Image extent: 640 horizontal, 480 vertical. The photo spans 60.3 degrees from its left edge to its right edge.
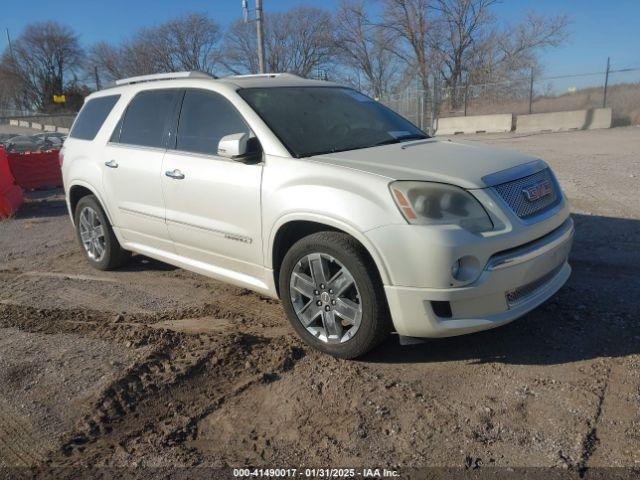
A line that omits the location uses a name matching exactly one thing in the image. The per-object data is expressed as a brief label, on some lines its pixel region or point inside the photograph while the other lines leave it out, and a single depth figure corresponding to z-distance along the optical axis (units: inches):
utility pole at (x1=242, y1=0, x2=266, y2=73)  704.8
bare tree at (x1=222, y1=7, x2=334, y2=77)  1996.8
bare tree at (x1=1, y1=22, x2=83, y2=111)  2532.0
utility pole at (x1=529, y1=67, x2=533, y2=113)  998.5
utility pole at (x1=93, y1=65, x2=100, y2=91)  2299.1
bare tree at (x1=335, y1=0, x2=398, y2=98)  1576.0
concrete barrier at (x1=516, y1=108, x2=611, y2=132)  875.4
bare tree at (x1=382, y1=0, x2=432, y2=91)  1446.9
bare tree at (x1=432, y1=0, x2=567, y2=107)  1462.8
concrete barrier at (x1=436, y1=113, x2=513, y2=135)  987.9
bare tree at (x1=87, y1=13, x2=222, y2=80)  2166.6
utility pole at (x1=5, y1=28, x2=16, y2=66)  2510.6
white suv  121.3
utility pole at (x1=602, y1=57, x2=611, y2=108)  914.1
